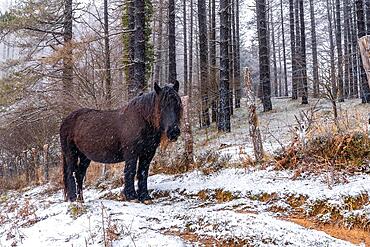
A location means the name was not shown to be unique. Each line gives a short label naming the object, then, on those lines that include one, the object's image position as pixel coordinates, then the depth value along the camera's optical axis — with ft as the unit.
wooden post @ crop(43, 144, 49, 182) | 48.00
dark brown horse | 18.81
